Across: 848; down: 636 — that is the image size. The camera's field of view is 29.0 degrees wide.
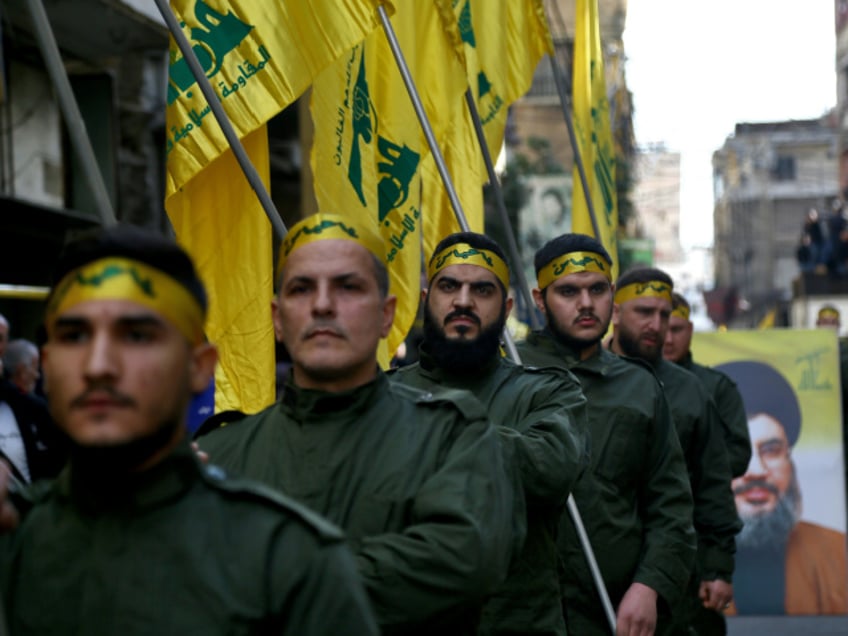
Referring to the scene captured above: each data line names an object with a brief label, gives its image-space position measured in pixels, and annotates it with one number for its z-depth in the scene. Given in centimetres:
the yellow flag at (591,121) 1121
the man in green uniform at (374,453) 346
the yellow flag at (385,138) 706
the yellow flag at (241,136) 602
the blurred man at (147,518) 257
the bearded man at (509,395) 490
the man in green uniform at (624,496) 655
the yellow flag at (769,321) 4570
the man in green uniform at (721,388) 945
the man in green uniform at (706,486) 802
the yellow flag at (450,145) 851
